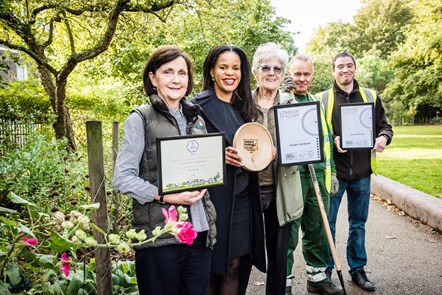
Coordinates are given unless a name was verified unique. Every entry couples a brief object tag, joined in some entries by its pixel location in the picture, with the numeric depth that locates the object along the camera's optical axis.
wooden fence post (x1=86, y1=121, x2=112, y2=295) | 2.51
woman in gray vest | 2.15
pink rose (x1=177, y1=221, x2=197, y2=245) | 1.75
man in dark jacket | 4.02
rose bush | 1.51
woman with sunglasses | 3.08
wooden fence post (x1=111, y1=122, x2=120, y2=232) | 4.31
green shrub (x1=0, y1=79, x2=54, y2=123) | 9.69
